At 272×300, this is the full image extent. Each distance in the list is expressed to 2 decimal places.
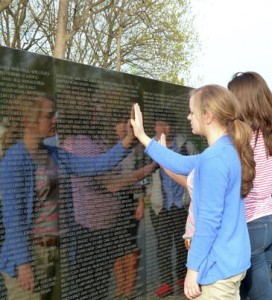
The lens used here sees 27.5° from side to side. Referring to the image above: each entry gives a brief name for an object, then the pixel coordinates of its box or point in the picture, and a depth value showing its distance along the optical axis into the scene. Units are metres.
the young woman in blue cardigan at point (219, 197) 2.98
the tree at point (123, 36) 19.56
